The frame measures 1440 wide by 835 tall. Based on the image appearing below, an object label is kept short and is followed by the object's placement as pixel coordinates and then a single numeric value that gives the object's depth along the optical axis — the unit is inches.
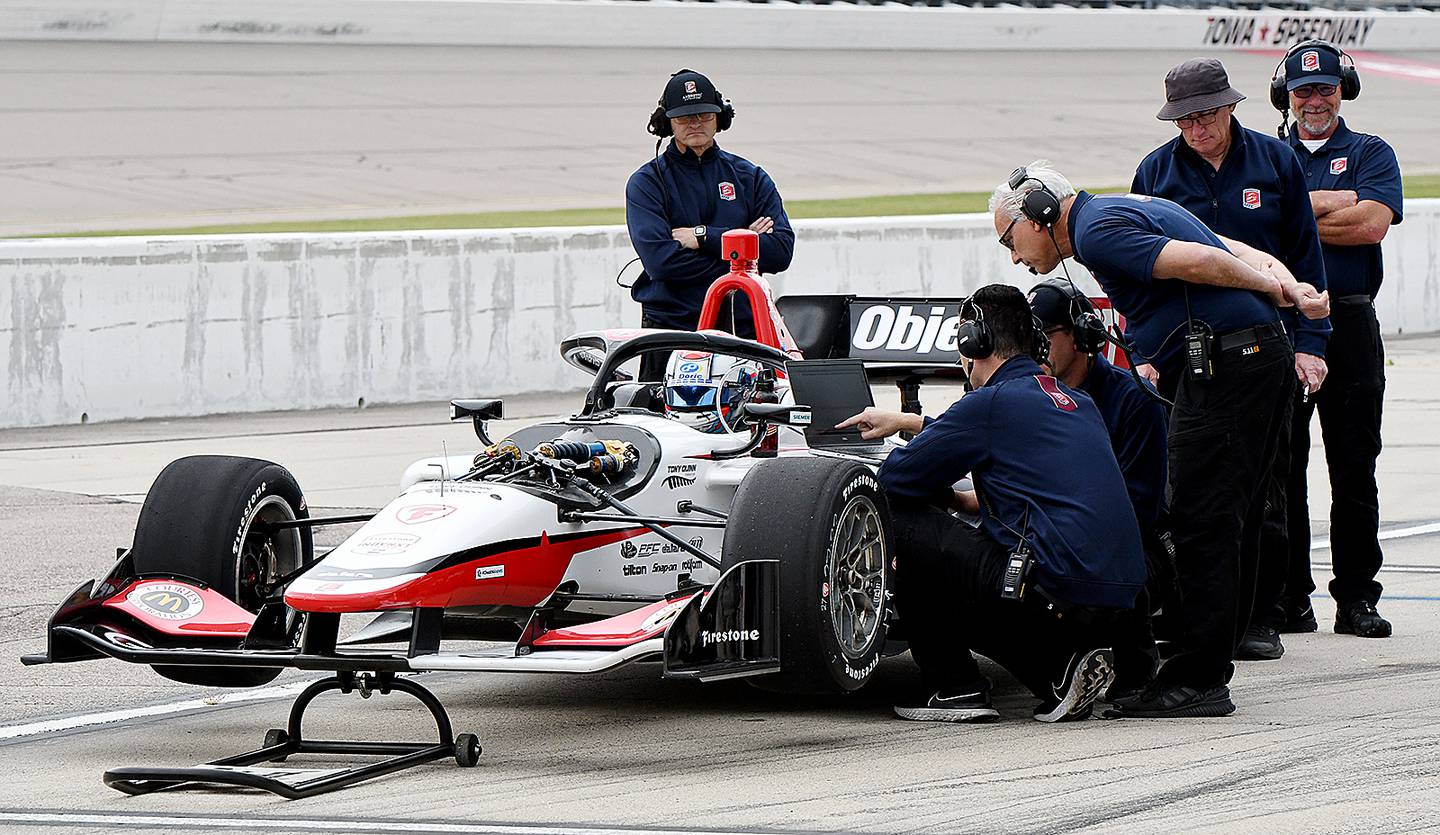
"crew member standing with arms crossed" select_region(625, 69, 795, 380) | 743.1
